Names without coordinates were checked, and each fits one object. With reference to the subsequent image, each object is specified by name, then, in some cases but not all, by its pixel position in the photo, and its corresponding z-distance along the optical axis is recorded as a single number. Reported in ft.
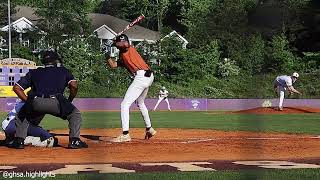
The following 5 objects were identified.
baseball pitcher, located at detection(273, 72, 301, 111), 91.36
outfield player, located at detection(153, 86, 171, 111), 143.06
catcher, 38.52
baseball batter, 39.64
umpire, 34.93
